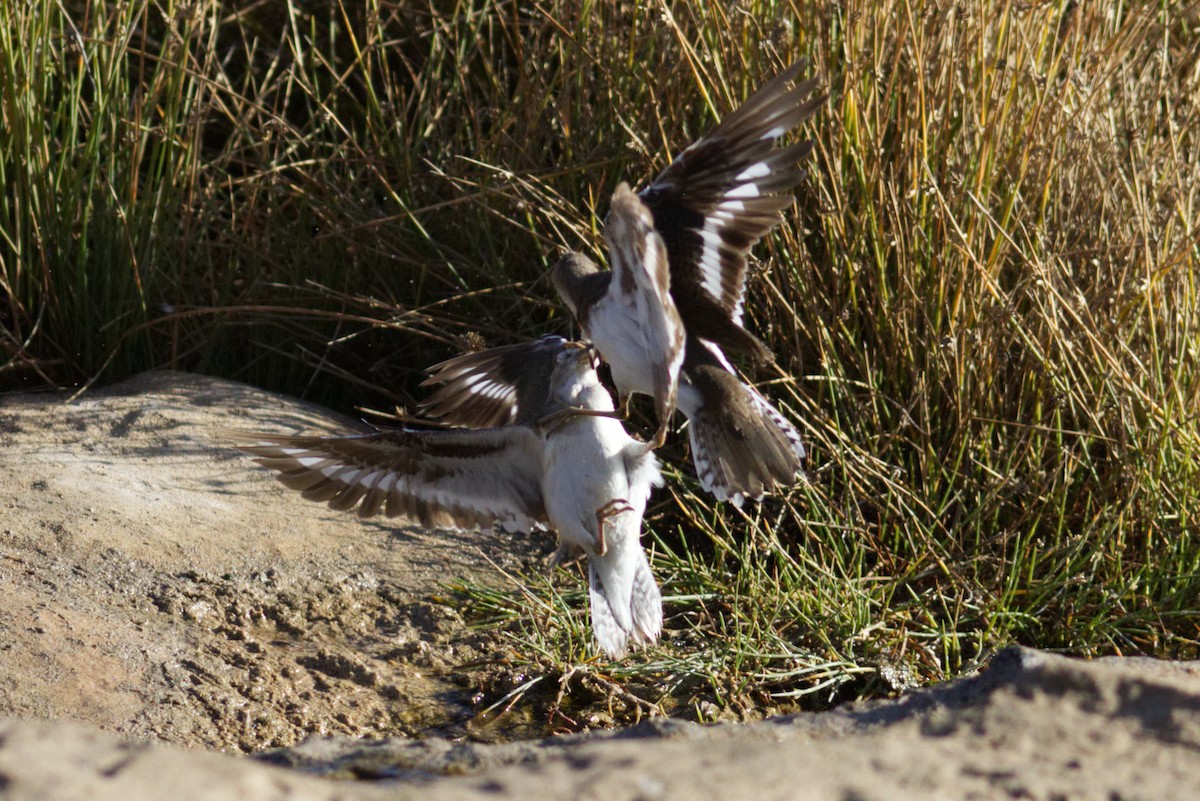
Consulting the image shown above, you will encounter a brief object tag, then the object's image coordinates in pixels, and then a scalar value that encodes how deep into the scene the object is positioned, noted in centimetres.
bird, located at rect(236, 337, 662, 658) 648
